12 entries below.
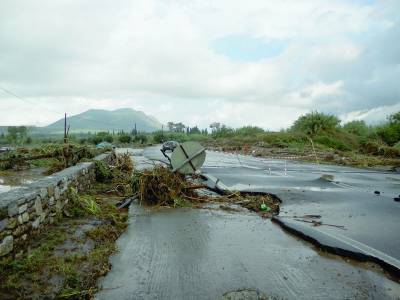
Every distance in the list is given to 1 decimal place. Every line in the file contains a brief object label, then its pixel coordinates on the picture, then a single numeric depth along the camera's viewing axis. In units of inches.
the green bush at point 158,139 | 3839.8
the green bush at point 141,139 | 3561.0
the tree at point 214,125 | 4661.4
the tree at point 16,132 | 3022.1
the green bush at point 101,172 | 564.4
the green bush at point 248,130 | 3307.1
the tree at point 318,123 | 2165.4
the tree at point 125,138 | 3572.8
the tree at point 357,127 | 2704.2
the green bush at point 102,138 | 3061.5
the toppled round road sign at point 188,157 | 474.8
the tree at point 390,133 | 1852.9
